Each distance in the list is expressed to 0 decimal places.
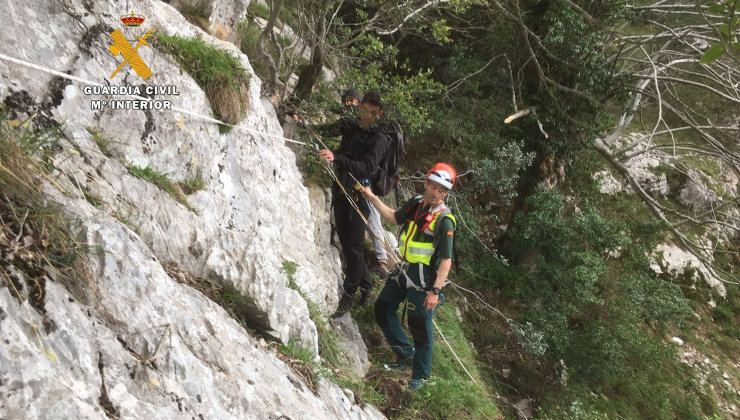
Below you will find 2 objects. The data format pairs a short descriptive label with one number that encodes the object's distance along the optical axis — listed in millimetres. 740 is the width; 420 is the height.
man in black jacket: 5562
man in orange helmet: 4949
